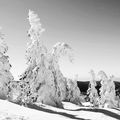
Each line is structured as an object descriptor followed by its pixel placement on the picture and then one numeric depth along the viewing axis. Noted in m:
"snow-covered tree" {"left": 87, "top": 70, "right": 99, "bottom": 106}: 61.41
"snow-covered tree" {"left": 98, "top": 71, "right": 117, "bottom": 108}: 55.03
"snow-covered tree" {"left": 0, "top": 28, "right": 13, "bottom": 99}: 33.59
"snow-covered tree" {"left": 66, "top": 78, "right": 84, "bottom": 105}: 56.50
